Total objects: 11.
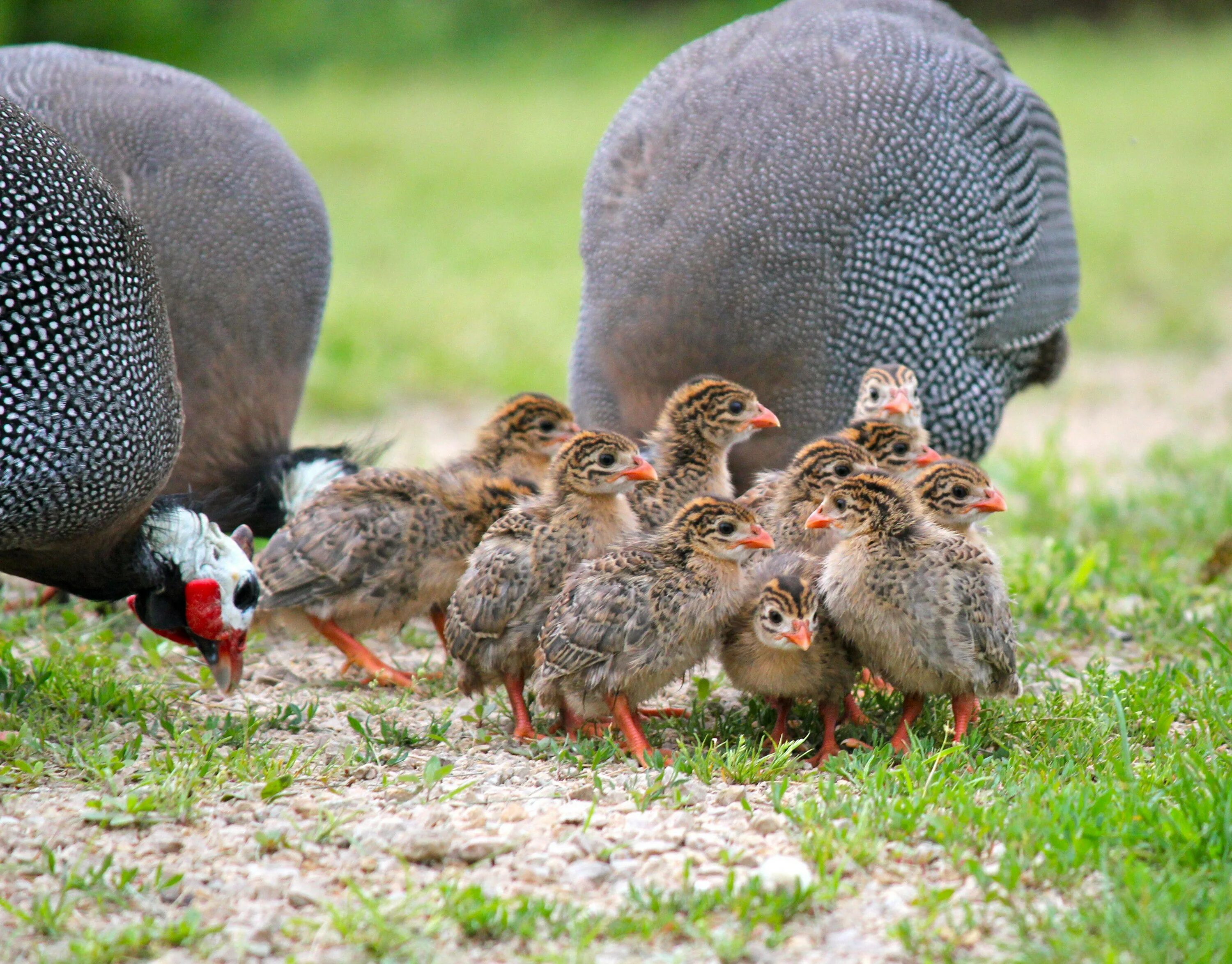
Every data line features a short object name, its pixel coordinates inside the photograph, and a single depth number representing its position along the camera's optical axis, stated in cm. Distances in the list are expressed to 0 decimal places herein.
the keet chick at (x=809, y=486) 806
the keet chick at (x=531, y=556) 753
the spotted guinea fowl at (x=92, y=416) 690
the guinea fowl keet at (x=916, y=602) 700
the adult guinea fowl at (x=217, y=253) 939
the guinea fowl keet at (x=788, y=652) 694
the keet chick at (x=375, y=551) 835
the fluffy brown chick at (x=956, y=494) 766
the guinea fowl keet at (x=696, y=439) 854
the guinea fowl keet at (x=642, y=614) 709
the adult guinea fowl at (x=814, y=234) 941
